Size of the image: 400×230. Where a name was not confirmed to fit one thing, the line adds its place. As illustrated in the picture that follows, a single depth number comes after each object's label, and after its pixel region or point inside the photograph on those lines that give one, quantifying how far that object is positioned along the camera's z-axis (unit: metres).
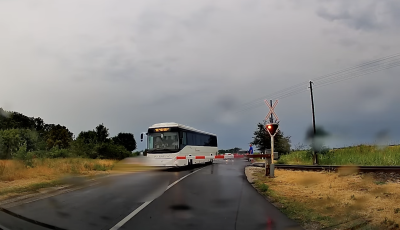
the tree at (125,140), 42.01
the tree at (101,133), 39.97
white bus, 24.73
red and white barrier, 21.83
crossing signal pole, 16.09
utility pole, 16.35
